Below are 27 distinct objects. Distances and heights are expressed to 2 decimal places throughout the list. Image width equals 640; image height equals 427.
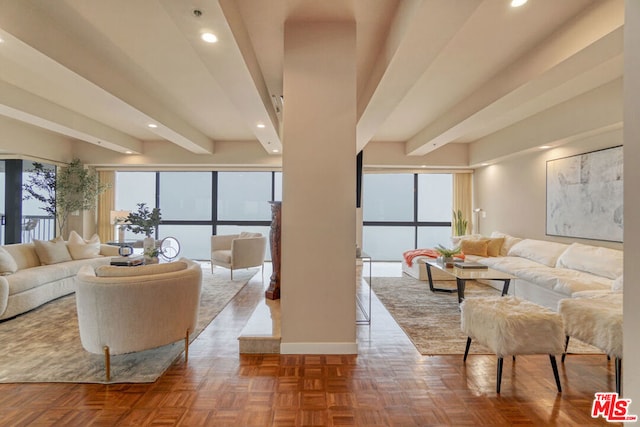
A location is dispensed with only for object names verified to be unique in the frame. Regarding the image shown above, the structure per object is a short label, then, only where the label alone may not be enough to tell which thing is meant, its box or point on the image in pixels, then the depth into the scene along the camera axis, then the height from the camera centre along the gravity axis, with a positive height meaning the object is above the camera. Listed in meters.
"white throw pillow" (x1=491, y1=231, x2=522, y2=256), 5.90 -0.51
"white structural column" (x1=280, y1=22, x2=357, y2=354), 2.83 +0.13
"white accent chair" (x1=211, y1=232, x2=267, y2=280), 5.74 -0.70
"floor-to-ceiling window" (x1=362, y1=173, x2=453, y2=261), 8.06 +0.06
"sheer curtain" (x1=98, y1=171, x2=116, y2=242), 7.57 +0.24
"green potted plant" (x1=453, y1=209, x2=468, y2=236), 7.36 -0.20
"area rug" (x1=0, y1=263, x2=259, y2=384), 2.41 -1.22
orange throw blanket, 5.67 -0.71
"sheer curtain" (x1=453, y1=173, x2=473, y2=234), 7.77 +0.48
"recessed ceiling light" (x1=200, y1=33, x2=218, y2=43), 2.41 +1.36
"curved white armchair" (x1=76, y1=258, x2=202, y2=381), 2.32 -0.70
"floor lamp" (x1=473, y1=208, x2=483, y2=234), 7.59 -0.13
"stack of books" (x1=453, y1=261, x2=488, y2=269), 4.33 -0.68
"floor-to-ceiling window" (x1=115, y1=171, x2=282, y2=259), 8.03 +0.34
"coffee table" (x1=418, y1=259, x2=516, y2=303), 3.82 -0.73
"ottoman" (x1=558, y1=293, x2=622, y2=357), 2.13 -0.76
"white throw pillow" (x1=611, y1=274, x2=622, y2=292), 3.26 -0.71
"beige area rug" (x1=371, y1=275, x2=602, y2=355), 2.97 -1.20
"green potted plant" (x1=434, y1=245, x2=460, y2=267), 4.58 -0.58
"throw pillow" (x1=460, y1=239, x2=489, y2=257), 5.94 -0.58
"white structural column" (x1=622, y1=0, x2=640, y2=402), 1.10 +0.06
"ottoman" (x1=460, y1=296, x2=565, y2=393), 2.23 -0.83
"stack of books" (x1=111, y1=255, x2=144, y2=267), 4.36 -0.66
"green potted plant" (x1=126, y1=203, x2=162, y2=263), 4.63 -0.12
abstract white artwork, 4.10 +0.30
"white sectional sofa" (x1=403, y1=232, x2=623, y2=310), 3.67 -0.73
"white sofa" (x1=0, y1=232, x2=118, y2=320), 3.64 -0.74
